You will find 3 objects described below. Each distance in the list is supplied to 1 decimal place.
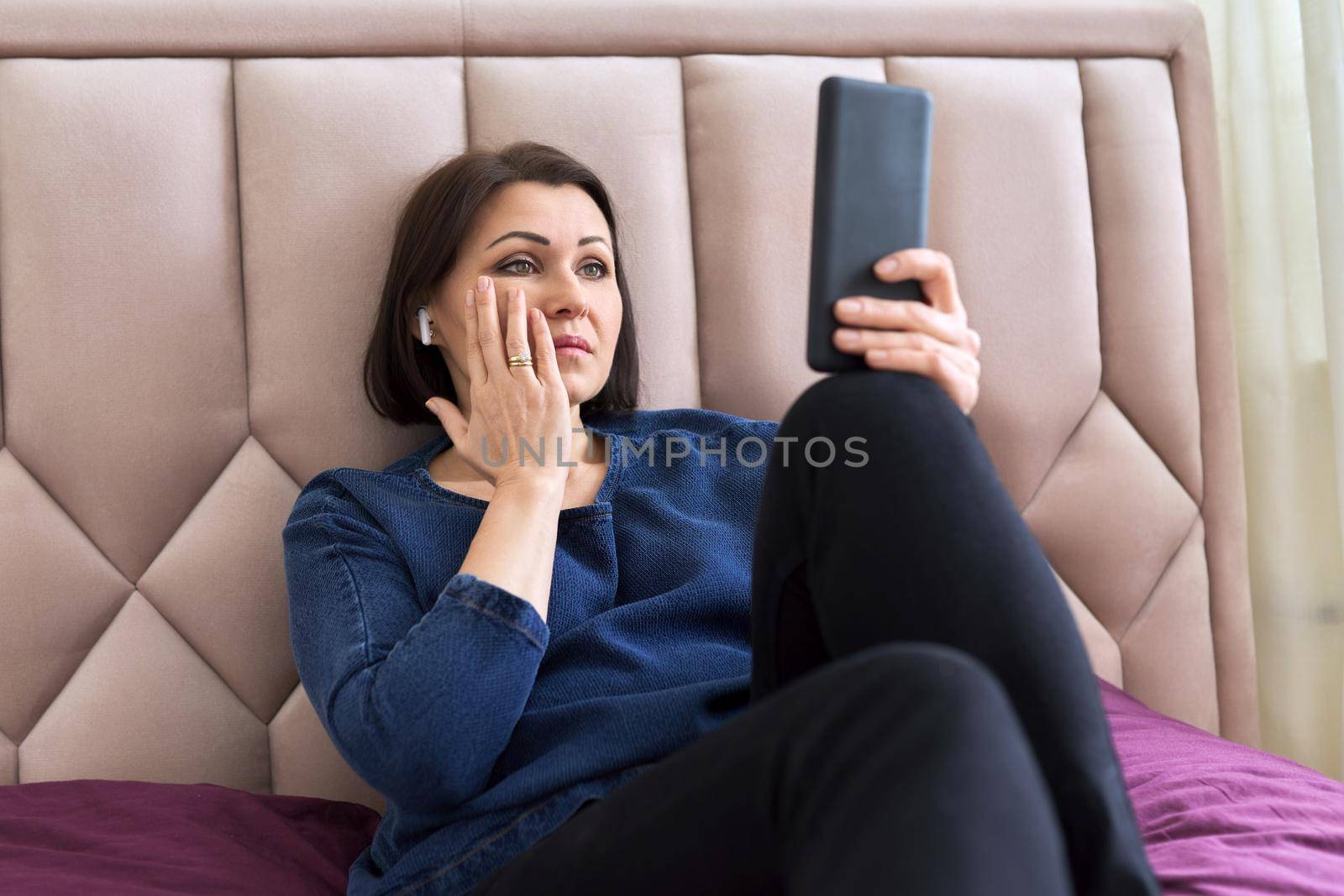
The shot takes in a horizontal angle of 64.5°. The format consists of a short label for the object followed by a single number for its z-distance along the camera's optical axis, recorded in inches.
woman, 20.5
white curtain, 55.7
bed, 46.5
